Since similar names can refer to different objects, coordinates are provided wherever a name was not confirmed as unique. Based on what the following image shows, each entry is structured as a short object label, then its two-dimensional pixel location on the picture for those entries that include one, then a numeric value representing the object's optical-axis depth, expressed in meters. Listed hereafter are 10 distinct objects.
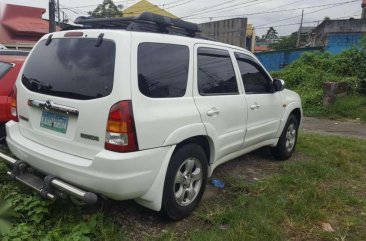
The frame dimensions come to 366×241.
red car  4.57
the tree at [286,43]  61.84
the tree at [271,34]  97.50
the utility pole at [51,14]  20.55
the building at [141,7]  48.41
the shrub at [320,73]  11.94
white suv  2.95
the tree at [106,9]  40.84
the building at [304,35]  61.97
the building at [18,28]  26.77
